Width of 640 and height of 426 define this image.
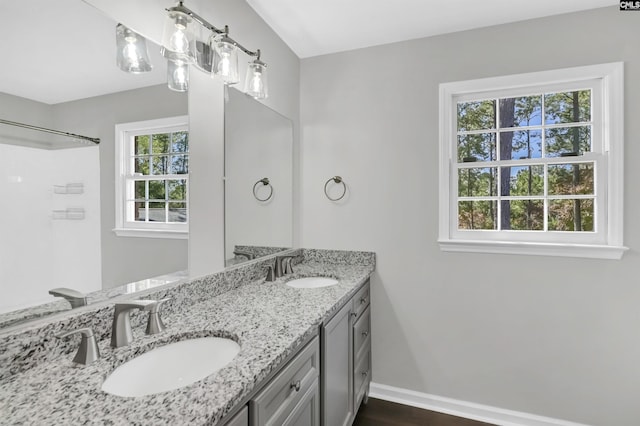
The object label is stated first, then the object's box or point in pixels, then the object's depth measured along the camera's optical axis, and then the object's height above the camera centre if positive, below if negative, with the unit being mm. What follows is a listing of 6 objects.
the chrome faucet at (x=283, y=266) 2080 -354
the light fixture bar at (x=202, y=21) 1231 +835
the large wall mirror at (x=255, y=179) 1776 +215
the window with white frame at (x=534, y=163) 1852 +307
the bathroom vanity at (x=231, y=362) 736 -439
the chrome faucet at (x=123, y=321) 1042 -357
